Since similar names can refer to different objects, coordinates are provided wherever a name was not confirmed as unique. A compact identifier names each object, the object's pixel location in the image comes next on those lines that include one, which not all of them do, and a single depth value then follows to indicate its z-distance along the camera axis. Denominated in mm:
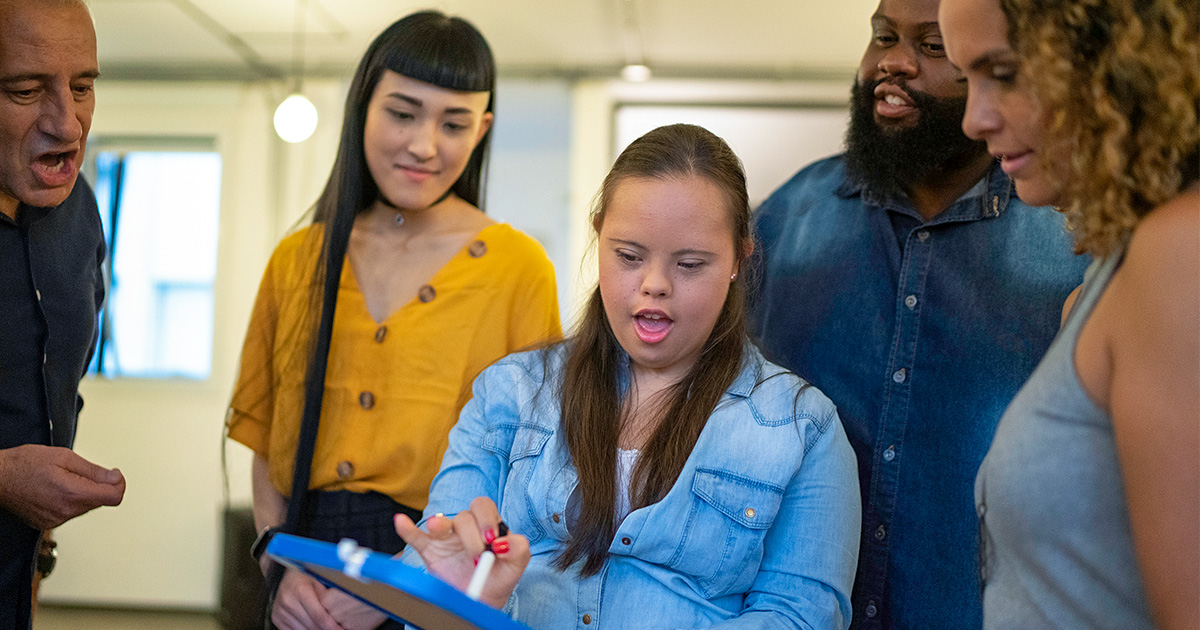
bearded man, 1507
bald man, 1377
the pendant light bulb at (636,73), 5801
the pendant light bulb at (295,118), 5129
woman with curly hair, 778
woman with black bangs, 1608
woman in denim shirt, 1234
